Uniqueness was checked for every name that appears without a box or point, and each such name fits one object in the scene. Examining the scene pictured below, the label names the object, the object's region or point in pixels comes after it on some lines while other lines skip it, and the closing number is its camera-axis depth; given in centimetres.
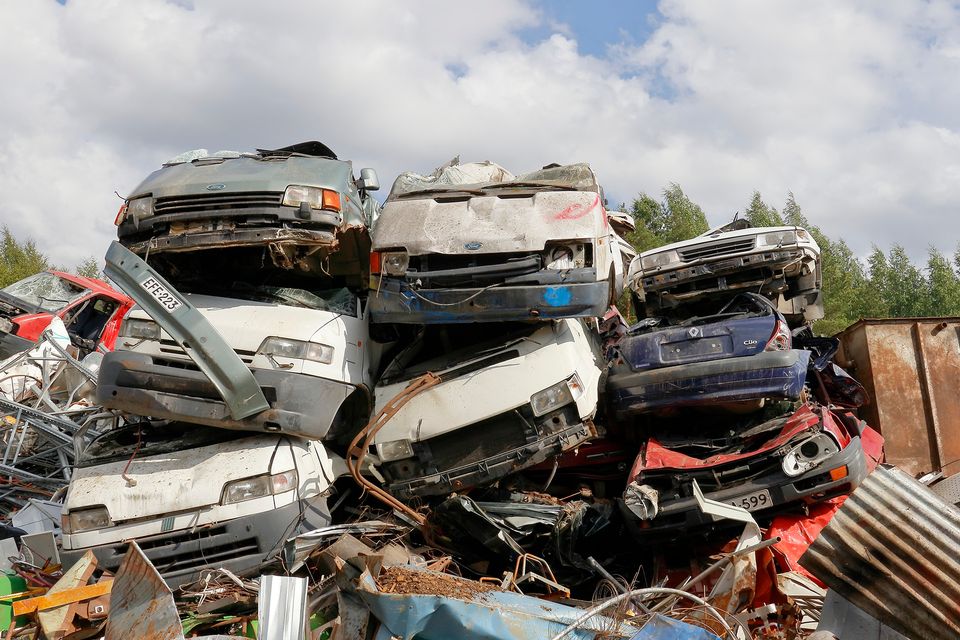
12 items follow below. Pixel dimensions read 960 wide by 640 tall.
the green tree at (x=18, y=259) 3641
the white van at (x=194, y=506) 557
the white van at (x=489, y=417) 604
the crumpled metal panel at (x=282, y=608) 402
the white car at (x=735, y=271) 823
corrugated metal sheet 370
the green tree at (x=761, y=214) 3064
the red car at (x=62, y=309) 1156
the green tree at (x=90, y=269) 4123
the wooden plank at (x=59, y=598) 500
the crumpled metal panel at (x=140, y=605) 387
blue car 600
